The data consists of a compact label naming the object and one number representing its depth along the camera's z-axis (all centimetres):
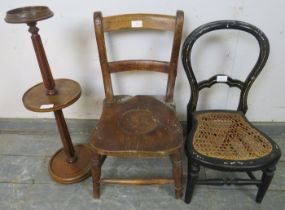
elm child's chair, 110
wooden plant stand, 102
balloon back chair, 107
